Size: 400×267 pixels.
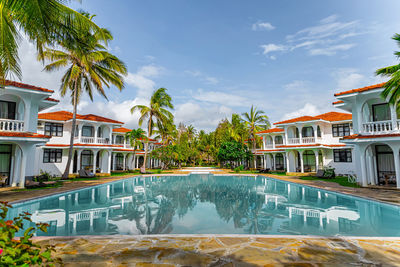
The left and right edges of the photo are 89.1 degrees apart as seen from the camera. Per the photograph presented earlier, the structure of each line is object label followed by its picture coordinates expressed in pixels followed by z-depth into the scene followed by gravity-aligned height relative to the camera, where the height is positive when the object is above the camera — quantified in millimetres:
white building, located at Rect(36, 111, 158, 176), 21781 +1648
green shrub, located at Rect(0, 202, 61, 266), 1920 -942
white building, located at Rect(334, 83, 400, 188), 12602 +1199
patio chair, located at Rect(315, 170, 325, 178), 19789 -1837
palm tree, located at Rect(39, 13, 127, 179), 17906 +7879
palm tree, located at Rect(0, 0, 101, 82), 5188 +3833
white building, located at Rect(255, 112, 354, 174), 22703 +1460
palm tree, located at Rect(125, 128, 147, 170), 26188 +2631
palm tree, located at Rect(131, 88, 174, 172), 26469 +6077
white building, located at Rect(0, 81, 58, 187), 12773 +1867
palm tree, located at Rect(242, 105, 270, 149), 29438 +4952
